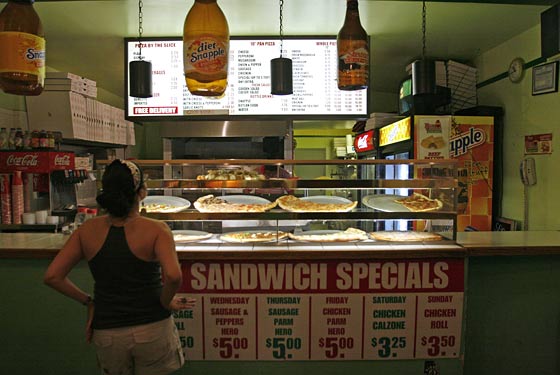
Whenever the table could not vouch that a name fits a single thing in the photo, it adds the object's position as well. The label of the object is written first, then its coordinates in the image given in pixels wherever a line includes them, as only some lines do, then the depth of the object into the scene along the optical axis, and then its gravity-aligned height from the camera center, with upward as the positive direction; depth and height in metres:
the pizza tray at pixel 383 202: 2.44 -0.19
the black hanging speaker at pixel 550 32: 2.22 +0.76
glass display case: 2.37 -0.17
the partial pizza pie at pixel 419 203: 2.42 -0.19
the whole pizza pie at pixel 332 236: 2.50 -0.40
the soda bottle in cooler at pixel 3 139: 3.81 +0.29
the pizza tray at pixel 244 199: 2.46 -0.17
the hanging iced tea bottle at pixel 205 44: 1.91 +0.58
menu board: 3.21 +0.65
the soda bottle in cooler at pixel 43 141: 3.82 +0.27
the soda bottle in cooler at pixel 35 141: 3.81 +0.27
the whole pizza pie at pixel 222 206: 2.43 -0.21
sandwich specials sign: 2.36 -0.79
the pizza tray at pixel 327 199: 2.49 -0.17
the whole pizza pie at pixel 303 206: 2.41 -0.20
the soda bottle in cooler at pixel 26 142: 3.84 +0.26
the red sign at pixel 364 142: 5.32 +0.39
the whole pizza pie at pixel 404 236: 2.50 -0.40
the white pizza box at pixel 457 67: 4.34 +1.08
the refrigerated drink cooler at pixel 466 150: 3.96 +0.20
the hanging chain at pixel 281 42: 3.08 +0.96
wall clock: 3.64 +0.89
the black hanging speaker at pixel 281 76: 2.71 +0.62
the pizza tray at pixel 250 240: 2.47 -0.41
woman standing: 1.61 -0.40
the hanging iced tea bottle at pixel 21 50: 1.79 +0.52
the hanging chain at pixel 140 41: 3.04 +0.97
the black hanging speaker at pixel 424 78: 2.93 +0.66
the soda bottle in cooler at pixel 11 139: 3.82 +0.29
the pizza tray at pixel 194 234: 2.48 -0.39
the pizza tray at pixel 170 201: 2.47 -0.18
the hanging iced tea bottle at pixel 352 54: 2.12 +0.60
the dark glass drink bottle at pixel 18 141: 3.81 +0.27
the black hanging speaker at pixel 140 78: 2.73 +0.61
